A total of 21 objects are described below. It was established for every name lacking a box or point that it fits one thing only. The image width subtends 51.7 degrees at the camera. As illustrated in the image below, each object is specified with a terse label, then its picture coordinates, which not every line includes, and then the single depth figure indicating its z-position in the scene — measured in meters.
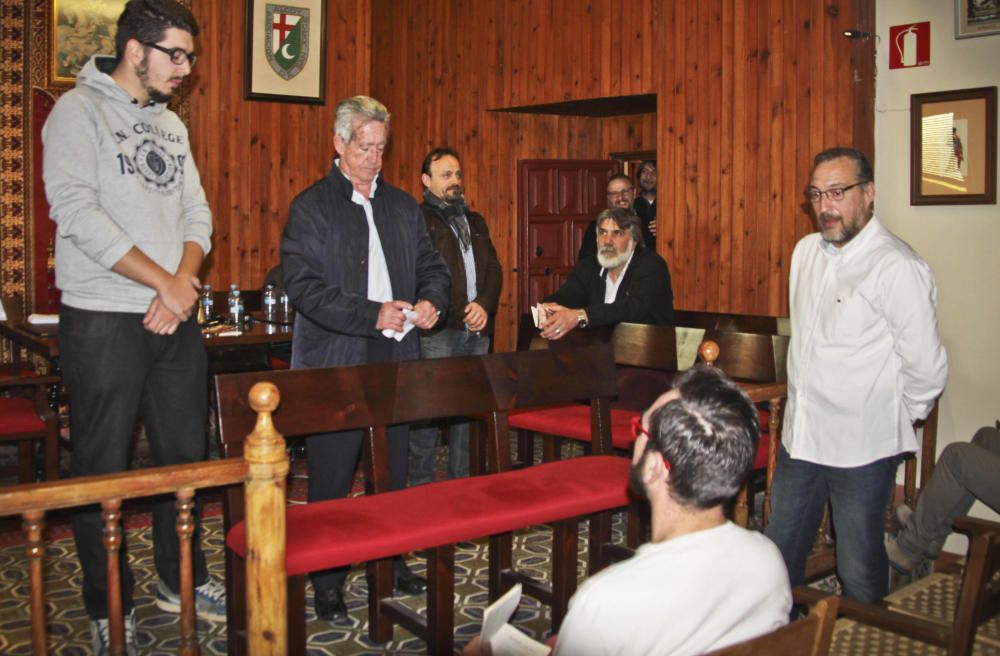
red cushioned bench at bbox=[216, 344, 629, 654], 2.87
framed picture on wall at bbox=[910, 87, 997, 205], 5.45
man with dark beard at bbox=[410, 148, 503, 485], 5.21
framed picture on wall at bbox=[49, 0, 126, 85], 7.77
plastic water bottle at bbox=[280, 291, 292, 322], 6.14
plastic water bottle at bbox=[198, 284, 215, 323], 5.98
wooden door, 9.83
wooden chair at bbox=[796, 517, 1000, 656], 2.46
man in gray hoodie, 2.94
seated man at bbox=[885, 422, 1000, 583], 3.82
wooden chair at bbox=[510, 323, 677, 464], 4.50
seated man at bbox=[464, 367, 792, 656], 1.66
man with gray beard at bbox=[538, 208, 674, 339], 5.13
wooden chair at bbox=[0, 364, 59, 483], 4.79
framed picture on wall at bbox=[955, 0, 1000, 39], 5.36
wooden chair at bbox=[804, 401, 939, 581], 3.97
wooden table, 4.97
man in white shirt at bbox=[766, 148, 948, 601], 3.05
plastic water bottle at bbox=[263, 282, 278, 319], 6.47
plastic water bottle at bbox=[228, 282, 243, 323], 5.99
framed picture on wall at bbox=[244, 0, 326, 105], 7.77
